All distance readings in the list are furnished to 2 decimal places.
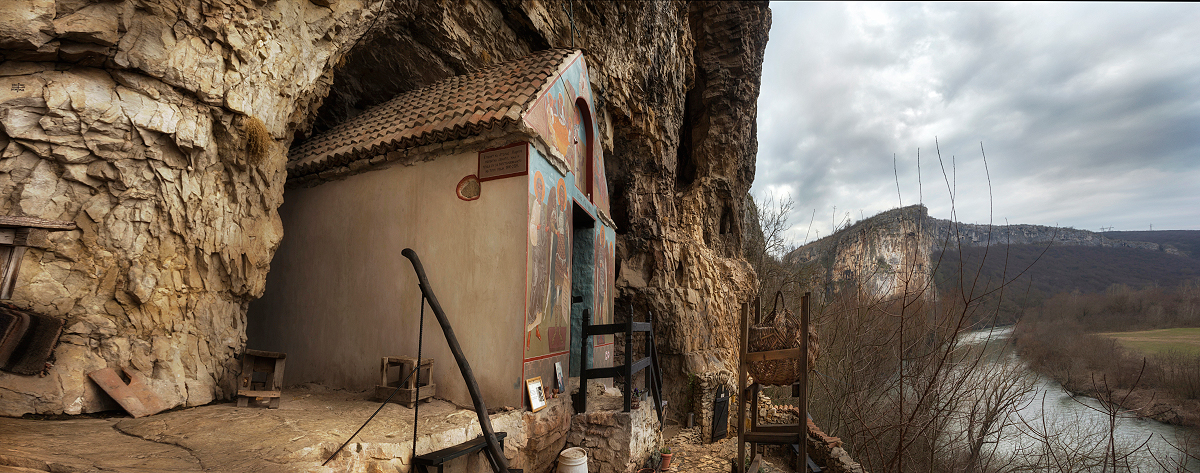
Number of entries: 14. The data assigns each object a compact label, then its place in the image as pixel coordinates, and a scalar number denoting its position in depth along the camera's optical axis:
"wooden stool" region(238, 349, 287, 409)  4.78
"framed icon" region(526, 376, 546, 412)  5.18
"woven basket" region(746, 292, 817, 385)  5.03
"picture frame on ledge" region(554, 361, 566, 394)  5.95
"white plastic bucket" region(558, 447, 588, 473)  4.96
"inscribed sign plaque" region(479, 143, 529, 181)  5.41
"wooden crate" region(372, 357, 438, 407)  5.06
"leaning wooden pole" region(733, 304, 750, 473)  5.38
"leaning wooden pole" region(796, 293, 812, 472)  4.83
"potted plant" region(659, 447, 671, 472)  7.27
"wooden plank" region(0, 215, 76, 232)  3.56
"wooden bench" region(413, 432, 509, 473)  3.71
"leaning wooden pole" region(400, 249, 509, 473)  3.51
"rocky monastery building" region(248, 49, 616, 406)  5.34
